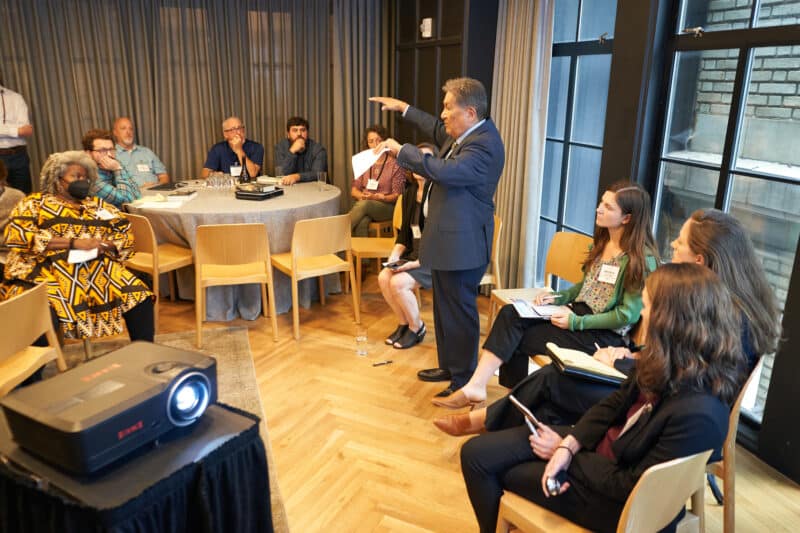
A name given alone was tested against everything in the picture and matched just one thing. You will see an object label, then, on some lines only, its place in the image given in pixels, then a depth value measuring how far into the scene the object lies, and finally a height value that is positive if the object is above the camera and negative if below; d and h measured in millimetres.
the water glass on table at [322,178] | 4835 -599
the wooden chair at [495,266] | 3625 -979
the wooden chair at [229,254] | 3504 -884
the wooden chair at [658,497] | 1295 -870
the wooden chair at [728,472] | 1934 -1167
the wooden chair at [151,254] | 3641 -998
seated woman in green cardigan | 2471 -833
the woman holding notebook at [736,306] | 1818 -634
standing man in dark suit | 2717 -498
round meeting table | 3877 -759
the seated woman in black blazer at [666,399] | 1459 -714
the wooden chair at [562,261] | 3096 -795
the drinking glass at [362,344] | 3668 -1483
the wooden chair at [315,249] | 3764 -918
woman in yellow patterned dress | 2859 -734
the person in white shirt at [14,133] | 4773 -262
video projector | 1122 -592
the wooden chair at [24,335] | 2201 -905
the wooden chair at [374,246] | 4180 -999
